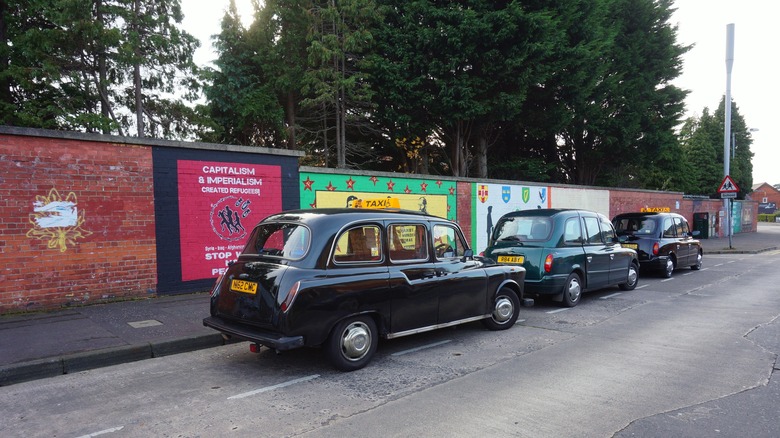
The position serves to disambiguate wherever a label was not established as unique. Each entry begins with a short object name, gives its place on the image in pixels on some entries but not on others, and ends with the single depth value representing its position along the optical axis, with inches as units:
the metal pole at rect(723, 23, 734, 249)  884.6
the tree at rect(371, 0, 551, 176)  666.2
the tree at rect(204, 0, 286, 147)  767.7
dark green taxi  334.6
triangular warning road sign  822.5
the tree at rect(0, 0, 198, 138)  615.5
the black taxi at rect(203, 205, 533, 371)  188.5
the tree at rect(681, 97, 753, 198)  1752.0
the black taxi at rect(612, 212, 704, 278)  493.7
